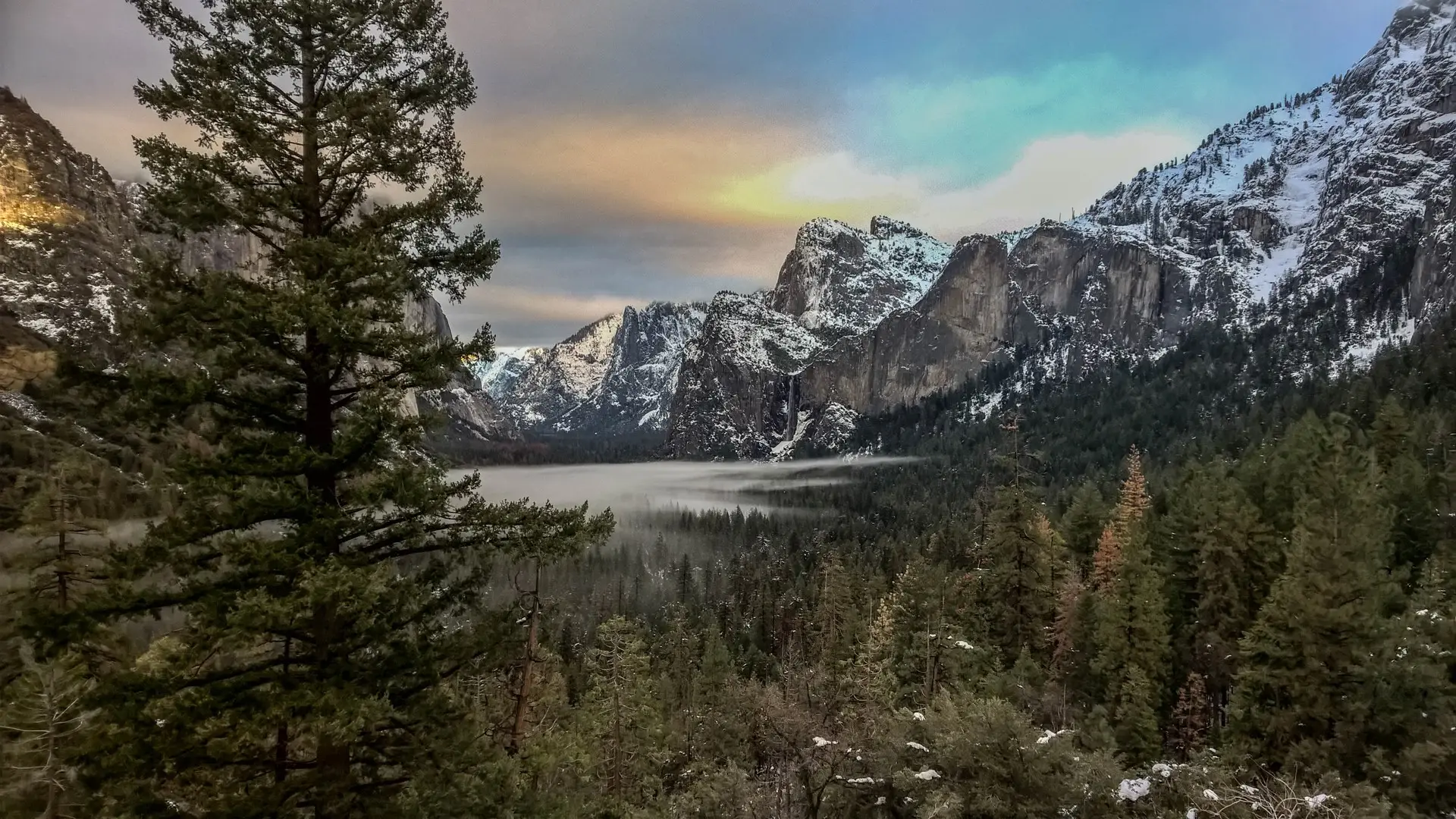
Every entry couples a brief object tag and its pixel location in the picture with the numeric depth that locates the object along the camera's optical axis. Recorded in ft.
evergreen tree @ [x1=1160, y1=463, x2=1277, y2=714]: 91.25
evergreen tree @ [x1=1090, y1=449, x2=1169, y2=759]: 82.48
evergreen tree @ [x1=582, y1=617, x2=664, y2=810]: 98.58
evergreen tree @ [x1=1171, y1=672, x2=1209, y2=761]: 85.71
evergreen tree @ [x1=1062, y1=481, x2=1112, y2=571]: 143.54
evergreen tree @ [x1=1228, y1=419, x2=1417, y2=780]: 59.52
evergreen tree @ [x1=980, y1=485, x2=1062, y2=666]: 103.96
